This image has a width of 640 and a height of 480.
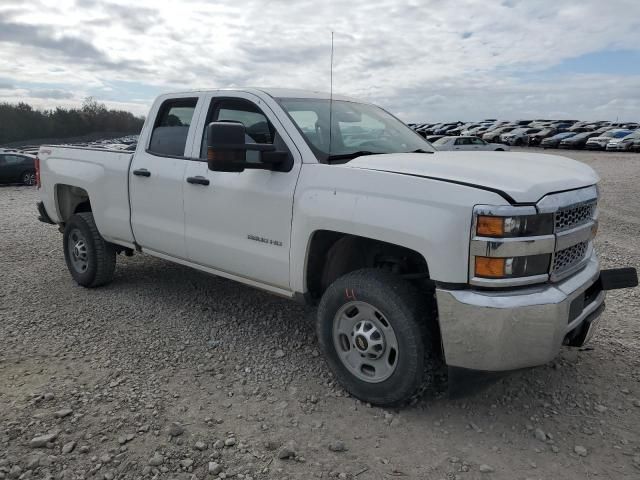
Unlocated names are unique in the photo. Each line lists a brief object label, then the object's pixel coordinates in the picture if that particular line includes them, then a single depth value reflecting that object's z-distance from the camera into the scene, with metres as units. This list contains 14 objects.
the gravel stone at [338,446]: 2.92
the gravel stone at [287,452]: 2.85
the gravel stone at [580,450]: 2.88
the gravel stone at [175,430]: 3.03
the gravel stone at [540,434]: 3.02
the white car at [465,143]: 22.28
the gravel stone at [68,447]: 2.88
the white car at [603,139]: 32.94
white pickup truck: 2.75
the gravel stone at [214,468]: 2.73
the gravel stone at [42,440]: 2.92
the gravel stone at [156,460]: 2.78
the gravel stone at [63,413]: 3.20
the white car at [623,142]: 31.42
